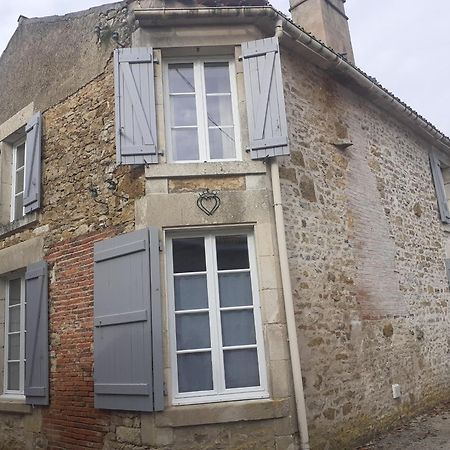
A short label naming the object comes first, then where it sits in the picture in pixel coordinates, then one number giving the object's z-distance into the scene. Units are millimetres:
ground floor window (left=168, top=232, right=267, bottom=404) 4984
